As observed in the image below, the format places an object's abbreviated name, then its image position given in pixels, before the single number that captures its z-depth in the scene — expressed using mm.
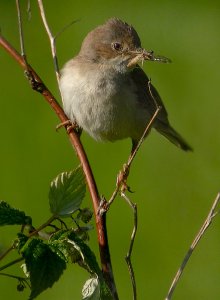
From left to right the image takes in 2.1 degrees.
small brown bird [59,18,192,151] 3173
